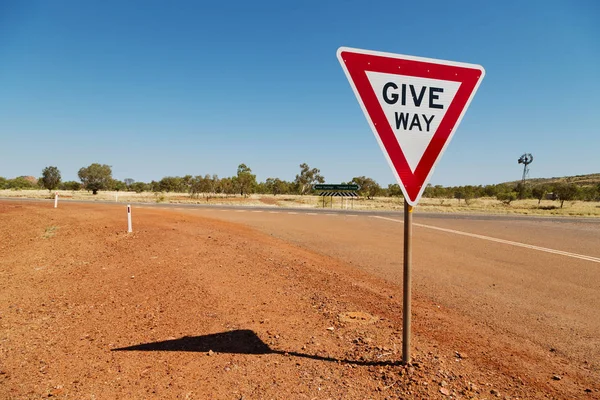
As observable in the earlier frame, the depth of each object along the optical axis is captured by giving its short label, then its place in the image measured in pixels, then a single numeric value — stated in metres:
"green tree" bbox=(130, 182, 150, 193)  108.56
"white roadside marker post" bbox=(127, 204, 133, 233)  11.21
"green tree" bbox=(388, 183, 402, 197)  88.19
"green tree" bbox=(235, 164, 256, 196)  79.03
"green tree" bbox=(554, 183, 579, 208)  50.43
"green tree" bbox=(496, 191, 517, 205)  67.32
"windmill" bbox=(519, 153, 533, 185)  74.67
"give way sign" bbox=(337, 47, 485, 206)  2.73
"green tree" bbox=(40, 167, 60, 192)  74.81
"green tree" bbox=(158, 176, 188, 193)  85.88
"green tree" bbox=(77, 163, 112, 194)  62.47
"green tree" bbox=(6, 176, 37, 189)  109.94
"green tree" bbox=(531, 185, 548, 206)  59.16
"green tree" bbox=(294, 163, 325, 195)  93.75
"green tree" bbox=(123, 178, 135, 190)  123.70
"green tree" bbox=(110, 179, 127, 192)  122.69
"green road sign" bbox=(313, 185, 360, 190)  35.47
